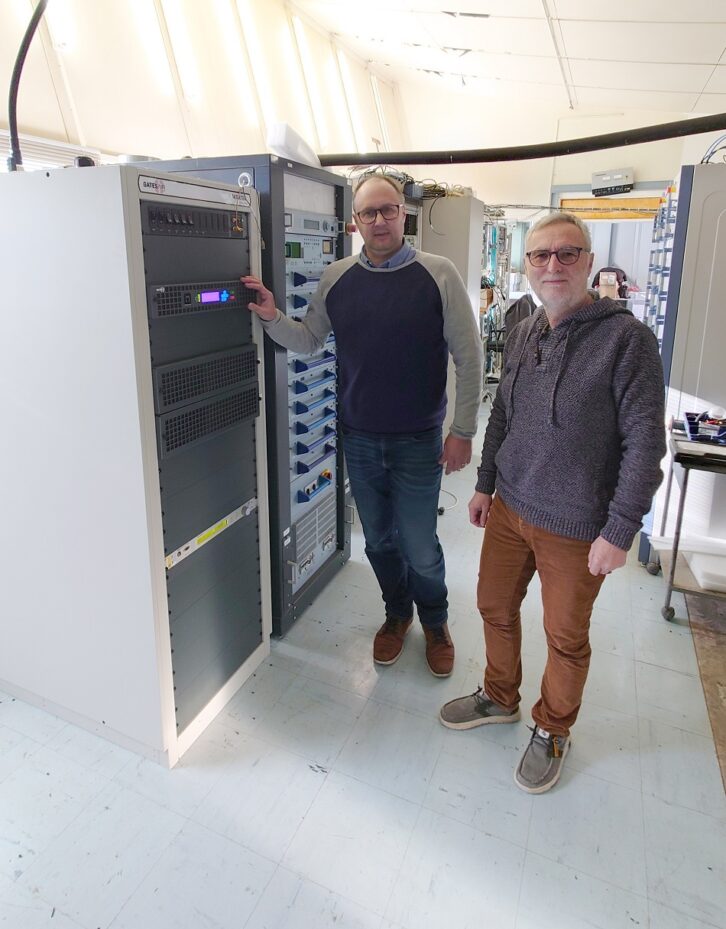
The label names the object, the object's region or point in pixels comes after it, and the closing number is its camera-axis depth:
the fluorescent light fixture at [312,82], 5.32
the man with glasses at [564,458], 1.39
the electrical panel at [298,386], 2.00
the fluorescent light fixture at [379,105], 7.12
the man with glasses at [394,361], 1.85
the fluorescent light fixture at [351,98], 6.27
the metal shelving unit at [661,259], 2.76
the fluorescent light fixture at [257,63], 4.54
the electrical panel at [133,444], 1.46
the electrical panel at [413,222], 3.86
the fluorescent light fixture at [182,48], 3.79
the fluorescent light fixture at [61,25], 2.93
